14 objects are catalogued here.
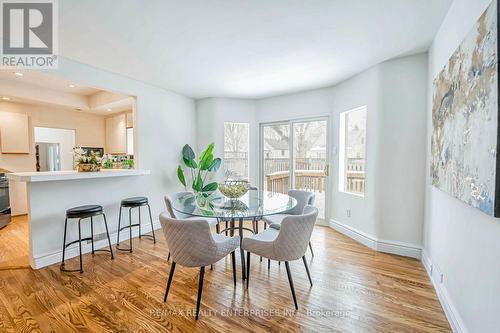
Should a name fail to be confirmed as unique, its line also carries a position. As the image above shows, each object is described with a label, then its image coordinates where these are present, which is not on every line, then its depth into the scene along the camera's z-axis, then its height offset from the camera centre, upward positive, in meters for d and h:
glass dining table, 2.07 -0.51
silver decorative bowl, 2.55 -0.33
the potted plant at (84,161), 2.96 -0.01
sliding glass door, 4.24 +0.08
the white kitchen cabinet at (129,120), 5.23 +0.97
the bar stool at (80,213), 2.58 -0.64
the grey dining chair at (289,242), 1.88 -0.74
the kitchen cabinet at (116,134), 5.40 +0.66
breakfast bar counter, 2.61 -0.57
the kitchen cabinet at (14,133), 4.39 +0.56
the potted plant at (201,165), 4.21 -0.09
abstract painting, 1.13 +0.27
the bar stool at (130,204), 3.21 -0.65
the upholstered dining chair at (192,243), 1.76 -0.69
